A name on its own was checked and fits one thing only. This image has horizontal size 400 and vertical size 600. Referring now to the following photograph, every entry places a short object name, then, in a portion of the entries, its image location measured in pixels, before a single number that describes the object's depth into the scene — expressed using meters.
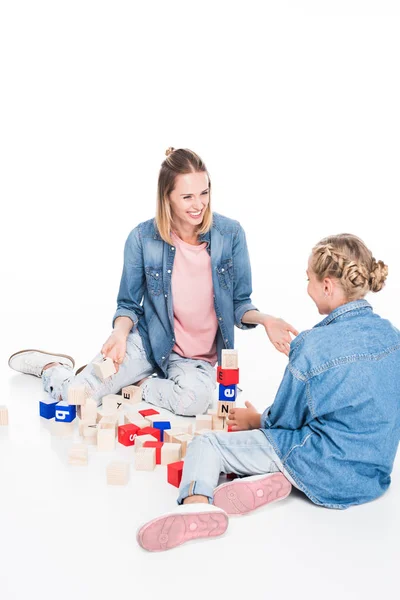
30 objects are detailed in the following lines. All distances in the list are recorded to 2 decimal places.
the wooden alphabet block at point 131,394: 3.06
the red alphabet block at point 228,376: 2.82
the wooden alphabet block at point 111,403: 2.97
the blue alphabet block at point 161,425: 2.69
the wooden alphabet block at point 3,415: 2.80
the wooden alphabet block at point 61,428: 2.71
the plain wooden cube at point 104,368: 2.84
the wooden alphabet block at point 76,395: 2.80
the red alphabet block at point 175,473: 2.27
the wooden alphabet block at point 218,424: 2.75
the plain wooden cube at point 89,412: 2.77
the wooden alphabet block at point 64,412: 2.72
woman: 3.00
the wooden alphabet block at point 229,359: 2.81
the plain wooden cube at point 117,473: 2.28
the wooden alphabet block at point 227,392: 2.81
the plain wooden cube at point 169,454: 2.45
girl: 2.04
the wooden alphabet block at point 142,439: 2.53
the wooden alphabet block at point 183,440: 2.53
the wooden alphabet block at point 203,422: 2.75
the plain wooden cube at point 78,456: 2.44
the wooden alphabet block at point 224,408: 2.76
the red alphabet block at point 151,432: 2.62
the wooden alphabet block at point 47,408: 2.89
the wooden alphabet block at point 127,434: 2.63
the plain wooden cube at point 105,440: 2.59
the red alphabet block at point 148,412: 2.87
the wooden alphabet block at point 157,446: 2.46
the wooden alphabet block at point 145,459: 2.40
